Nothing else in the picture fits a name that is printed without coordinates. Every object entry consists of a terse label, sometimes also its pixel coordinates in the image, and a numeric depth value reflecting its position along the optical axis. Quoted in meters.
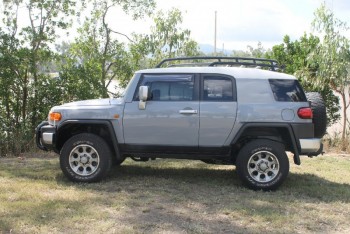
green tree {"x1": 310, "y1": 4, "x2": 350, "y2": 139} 10.32
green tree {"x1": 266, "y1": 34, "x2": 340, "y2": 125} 11.06
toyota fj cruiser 6.61
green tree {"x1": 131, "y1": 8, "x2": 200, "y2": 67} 12.13
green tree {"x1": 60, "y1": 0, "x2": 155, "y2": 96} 11.30
